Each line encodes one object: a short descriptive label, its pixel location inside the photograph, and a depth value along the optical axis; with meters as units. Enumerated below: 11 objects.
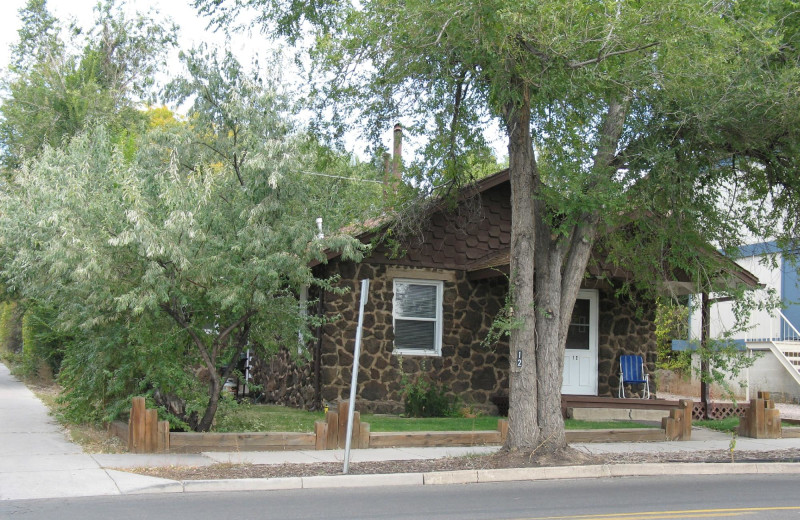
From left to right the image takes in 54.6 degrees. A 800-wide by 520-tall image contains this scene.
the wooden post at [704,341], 12.91
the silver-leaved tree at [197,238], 10.27
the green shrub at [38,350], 21.50
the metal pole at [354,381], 9.57
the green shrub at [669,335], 20.00
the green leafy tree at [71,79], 23.33
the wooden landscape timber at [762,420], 14.48
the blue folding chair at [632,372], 17.98
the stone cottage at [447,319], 15.96
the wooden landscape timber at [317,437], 10.59
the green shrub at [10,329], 33.72
